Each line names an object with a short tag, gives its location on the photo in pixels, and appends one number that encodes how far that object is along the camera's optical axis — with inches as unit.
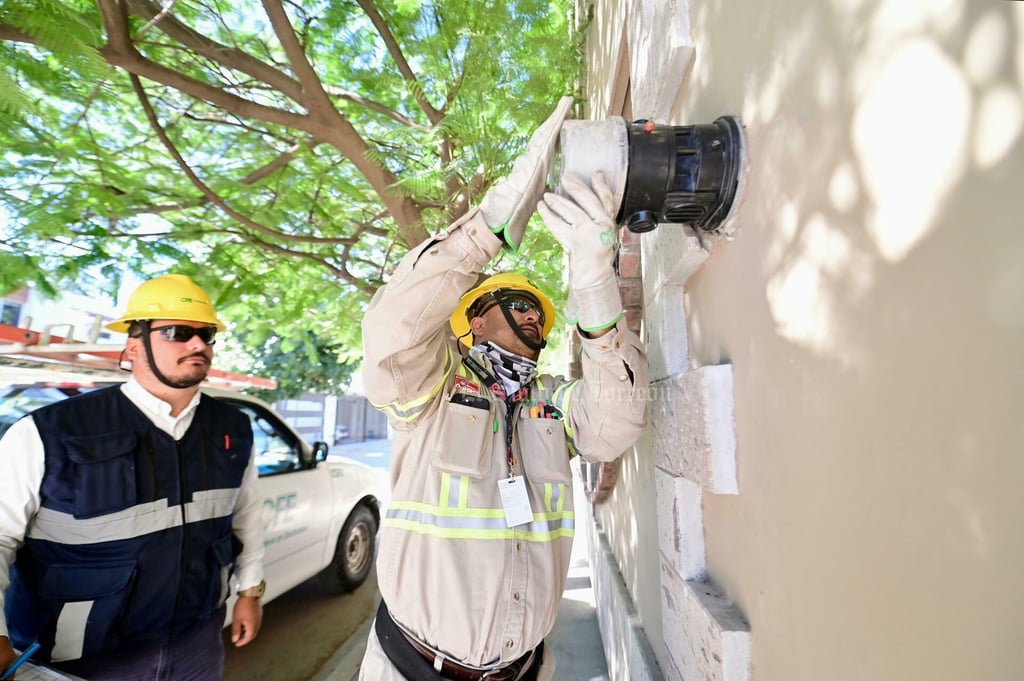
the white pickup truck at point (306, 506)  164.9
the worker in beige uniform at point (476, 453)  63.8
